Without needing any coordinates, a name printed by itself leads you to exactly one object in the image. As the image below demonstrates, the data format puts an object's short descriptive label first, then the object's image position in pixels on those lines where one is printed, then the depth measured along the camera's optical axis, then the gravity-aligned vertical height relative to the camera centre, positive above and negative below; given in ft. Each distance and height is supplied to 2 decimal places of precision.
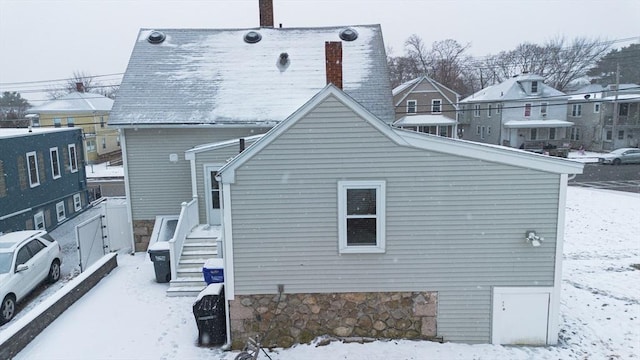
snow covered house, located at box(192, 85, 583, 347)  25.11 -6.03
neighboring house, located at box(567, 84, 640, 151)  126.21 +2.63
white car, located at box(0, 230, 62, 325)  34.04 -10.97
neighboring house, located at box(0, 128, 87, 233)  53.83 -5.80
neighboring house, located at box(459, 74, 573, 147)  124.16 +4.70
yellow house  129.70 +6.12
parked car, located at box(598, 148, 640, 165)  102.89 -6.98
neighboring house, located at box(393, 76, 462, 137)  120.37 +7.44
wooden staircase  34.19 -10.62
